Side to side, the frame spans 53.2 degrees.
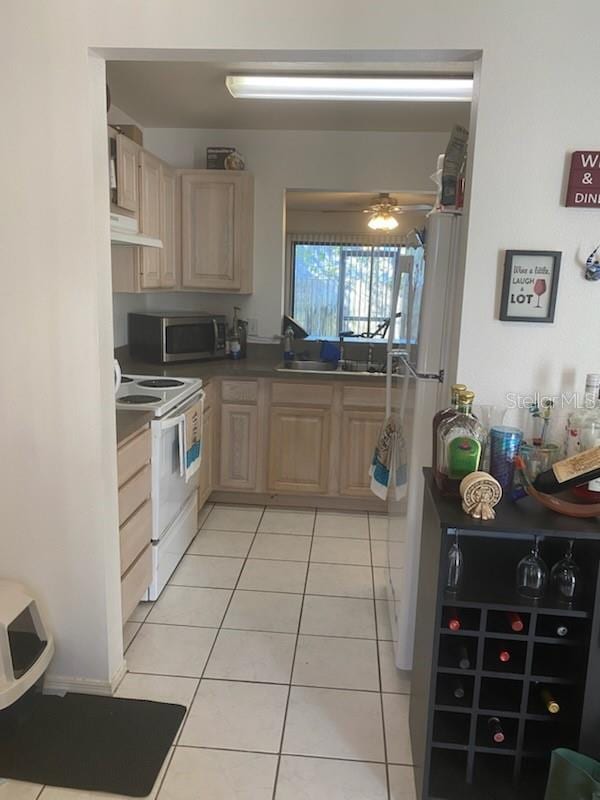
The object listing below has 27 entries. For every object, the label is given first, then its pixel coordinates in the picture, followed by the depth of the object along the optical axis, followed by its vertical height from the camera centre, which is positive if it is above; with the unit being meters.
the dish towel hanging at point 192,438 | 2.90 -0.72
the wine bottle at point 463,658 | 1.57 -0.93
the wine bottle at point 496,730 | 1.60 -1.14
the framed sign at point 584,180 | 1.64 +0.34
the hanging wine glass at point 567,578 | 1.53 -0.69
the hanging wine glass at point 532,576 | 1.55 -0.70
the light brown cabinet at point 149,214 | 3.40 +0.44
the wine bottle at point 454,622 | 1.53 -0.82
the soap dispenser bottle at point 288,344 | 4.25 -0.35
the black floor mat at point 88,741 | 1.77 -1.42
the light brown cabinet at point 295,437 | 3.74 -0.89
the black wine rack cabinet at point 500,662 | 1.48 -0.95
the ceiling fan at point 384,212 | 5.43 +0.77
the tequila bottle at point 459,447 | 1.58 -0.38
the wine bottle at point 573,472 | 1.47 -0.41
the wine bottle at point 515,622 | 1.53 -0.81
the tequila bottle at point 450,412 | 1.65 -0.31
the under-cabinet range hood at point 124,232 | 2.20 +0.22
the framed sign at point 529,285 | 1.71 +0.05
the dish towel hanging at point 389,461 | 2.42 -0.68
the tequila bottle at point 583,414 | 1.61 -0.30
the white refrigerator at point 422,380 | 1.98 -0.28
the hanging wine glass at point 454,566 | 1.58 -0.70
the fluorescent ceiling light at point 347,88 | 2.87 +1.01
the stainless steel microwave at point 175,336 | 3.85 -0.30
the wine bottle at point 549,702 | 1.55 -1.03
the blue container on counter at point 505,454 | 1.62 -0.41
